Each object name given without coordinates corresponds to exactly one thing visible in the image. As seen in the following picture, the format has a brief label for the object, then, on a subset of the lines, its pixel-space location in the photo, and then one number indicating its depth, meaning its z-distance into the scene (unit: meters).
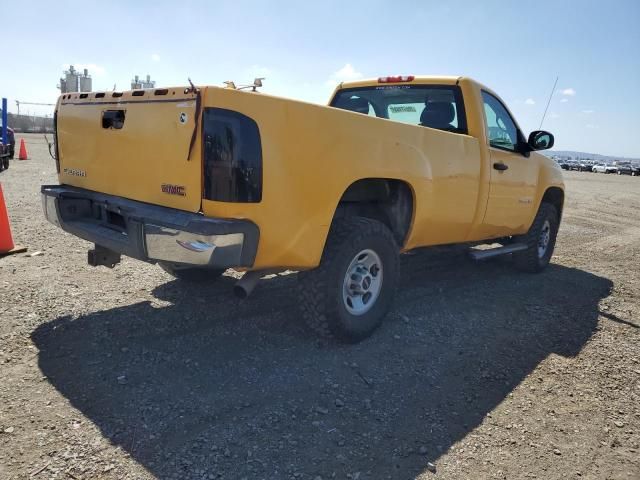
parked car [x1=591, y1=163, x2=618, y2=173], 59.38
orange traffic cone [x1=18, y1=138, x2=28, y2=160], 16.89
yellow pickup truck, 2.75
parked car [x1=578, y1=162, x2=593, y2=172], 61.92
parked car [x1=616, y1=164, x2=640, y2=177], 54.91
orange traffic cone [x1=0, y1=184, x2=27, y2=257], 5.17
